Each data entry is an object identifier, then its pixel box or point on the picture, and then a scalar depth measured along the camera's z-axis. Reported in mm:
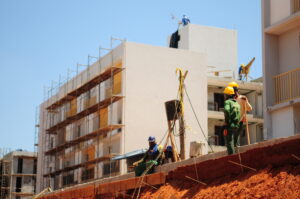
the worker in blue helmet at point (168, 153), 17939
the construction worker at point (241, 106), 12305
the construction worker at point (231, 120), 11867
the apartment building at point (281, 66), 18938
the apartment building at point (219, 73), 42531
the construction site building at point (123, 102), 37469
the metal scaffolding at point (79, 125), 38500
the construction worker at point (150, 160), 14945
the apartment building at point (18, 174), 55812
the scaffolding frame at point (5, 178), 56594
